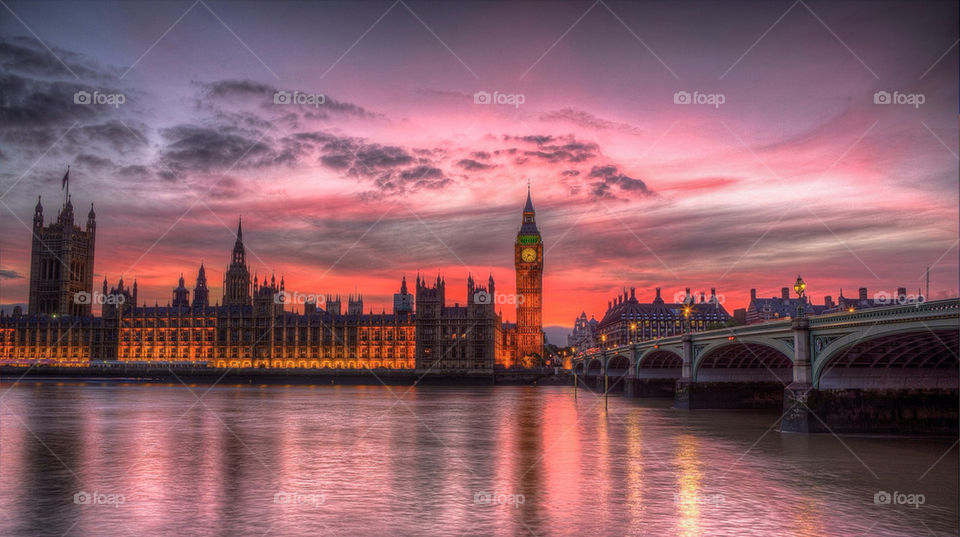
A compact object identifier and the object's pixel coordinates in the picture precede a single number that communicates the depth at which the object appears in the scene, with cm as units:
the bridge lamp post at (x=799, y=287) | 3778
